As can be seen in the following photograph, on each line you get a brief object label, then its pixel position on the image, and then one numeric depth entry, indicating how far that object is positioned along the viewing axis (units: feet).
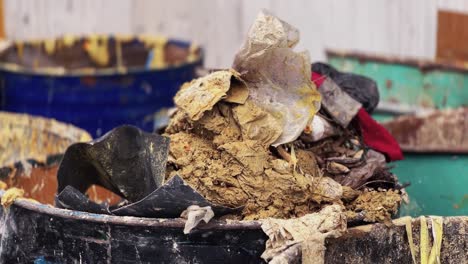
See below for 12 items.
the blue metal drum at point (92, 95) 19.62
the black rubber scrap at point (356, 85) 11.54
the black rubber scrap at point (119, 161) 10.43
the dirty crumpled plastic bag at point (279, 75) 9.98
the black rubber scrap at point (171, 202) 8.83
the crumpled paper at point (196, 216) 8.71
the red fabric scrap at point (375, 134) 10.99
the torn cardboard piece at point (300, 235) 8.64
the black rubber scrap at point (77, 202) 9.41
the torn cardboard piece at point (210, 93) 9.86
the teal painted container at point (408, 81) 19.84
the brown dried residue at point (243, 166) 9.49
